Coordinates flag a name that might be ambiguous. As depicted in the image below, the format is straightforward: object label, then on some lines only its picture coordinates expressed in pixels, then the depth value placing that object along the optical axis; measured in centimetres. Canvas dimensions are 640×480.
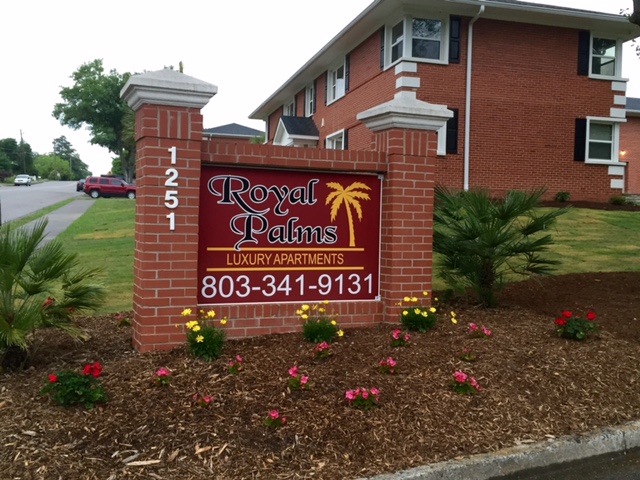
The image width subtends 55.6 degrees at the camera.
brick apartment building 1834
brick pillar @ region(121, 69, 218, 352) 477
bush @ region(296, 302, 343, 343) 506
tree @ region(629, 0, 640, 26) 772
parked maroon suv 4419
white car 7200
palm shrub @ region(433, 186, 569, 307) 614
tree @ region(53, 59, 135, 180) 6788
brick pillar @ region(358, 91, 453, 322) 561
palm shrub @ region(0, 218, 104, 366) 432
